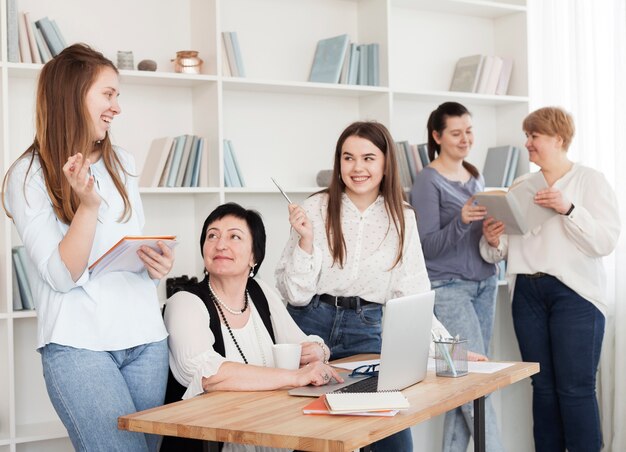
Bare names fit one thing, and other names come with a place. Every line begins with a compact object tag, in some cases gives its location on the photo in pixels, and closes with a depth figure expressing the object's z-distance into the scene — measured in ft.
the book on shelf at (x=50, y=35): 11.18
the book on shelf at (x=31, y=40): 11.00
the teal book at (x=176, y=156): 11.98
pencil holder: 8.03
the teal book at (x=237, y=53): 12.39
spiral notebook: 6.37
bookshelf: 11.64
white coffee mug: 7.80
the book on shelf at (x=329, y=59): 13.41
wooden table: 5.88
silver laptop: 6.99
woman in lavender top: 12.60
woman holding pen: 9.57
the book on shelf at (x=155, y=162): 11.87
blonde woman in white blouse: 12.37
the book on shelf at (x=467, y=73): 14.99
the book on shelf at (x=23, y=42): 10.94
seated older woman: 7.48
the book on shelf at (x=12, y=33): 10.75
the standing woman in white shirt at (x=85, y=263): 6.88
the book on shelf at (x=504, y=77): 15.30
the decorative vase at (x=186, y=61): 12.16
